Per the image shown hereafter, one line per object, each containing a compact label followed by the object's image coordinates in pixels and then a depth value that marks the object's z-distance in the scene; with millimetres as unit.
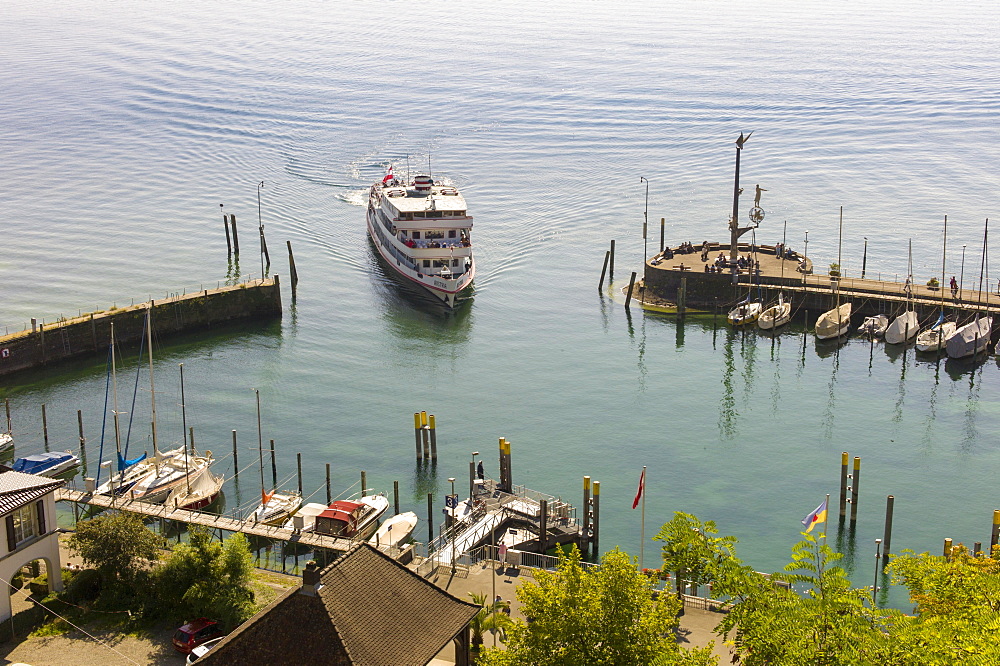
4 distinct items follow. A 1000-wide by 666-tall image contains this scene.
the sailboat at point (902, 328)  75000
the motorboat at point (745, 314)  79625
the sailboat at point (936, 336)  73250
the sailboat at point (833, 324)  76438
